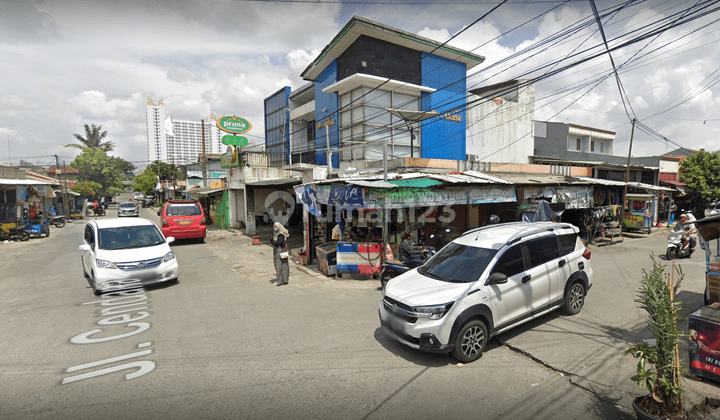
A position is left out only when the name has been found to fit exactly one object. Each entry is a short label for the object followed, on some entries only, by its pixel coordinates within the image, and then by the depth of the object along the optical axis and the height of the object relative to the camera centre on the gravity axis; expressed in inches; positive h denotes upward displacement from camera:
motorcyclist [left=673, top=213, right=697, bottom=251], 454.9 -54.9
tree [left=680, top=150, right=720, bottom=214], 890.1 +47.9
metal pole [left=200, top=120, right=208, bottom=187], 1159.6 +127.4
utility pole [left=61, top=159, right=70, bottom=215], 1229.9 +10.8
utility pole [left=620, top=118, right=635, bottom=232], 685.8 -15.8
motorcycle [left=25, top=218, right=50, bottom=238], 748.6 -55.9
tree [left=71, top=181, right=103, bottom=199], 1501.2 +58.2
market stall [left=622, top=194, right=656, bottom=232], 720.3 -35.1
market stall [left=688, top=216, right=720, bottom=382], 156.8 -70.4
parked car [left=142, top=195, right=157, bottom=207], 2027.2 -6.2
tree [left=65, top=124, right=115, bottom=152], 2481.5 +458.7
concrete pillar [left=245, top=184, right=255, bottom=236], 776.9 -26.3
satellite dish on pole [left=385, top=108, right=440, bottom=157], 541.3 +137.7
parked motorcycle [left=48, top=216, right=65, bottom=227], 1020.1 -58.0
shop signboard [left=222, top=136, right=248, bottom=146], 820.6 +146.4
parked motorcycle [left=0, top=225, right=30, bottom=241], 710.5 -67.1
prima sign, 818.8 +186.9
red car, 618.5 -36.1
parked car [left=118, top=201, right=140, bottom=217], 1149.7 -30.0
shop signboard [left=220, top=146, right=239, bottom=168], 807.7 +103.7
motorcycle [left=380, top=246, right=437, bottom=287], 315.3 -67.3
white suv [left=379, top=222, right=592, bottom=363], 183.3 -55.7
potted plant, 132.2 -67.4
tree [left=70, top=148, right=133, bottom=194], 2005.4 +205.7
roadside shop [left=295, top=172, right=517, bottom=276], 366.9 -17.0
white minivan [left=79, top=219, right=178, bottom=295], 307.1 -51.8
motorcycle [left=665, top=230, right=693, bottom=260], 462.6 -71.9
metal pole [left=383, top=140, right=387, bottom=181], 380.2 +48.3
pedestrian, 360.5 -62.1
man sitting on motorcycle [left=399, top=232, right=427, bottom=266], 334.6 -55.9
